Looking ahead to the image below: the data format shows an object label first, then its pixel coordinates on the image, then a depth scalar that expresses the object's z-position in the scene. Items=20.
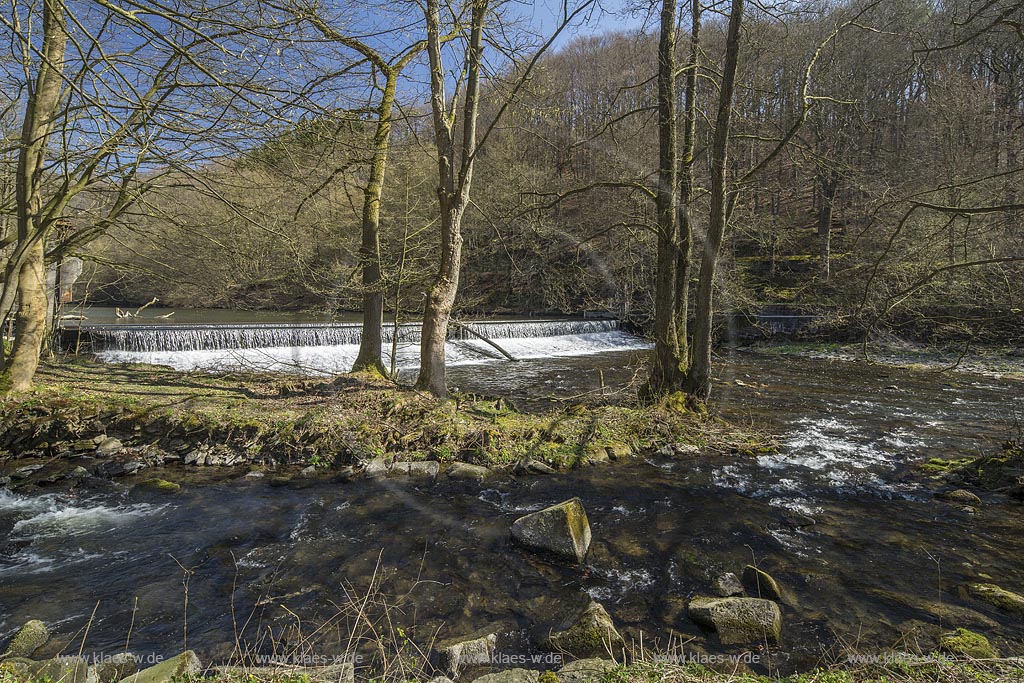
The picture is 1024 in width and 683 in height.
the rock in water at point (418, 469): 6.36
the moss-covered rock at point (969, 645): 2.98
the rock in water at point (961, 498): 5.48
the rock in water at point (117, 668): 2.63
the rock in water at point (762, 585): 3.80
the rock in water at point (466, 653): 2.98
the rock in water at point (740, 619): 3.27
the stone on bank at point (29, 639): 3.01
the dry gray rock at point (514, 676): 2.53
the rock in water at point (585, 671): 2.38
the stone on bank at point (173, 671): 2.26
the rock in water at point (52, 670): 2.27
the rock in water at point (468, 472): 6.27
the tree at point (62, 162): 5.91
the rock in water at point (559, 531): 4.38
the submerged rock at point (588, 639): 3.12
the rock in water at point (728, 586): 3.84
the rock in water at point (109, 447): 6.52
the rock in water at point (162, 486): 5.74
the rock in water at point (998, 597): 3.61
